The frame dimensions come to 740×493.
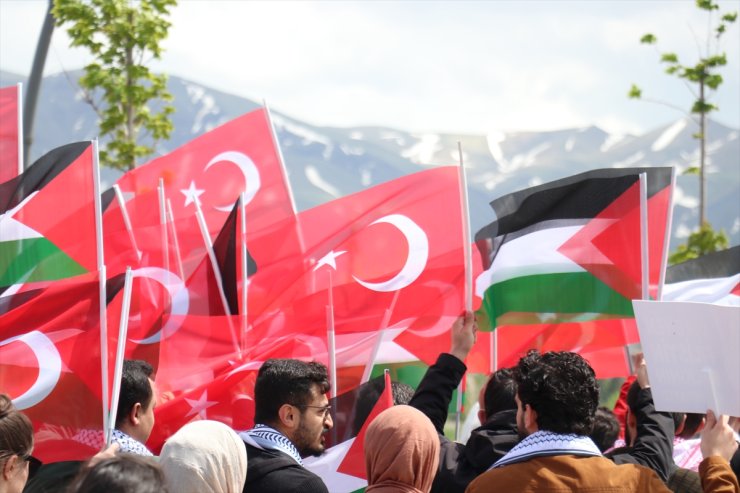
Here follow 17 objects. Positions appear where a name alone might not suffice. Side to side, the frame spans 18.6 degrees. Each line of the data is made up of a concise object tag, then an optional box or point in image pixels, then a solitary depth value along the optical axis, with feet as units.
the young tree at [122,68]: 94.89
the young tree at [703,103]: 115.47
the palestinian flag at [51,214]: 50.00
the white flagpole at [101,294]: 39.67
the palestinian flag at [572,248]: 46.56
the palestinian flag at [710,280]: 54.11
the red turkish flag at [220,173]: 73.16
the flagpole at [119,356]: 36.01
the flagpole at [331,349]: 46.54
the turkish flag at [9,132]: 63.66
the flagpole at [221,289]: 51.53
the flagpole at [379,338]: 47.11
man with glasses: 31.23
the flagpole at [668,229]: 44.65
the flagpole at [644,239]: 44.36
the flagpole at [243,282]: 52.05
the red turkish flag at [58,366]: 40.30
